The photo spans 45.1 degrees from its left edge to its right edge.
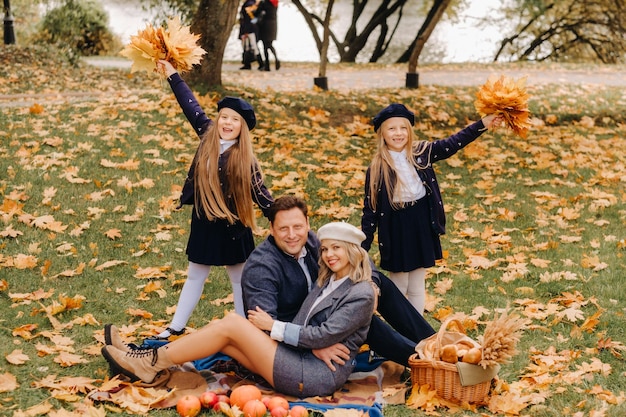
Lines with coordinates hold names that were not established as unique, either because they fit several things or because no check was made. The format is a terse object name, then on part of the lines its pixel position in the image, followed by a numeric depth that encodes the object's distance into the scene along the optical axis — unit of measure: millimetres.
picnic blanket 4004
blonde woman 4121
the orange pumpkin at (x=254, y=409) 3793
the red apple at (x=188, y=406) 3881
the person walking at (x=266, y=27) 16312
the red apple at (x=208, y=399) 3965
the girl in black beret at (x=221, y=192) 4648
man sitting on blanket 4340
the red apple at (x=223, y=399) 4011
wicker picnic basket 4062
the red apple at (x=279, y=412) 3824
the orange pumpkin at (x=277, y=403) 3883
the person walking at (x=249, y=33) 16281
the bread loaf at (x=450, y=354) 4102
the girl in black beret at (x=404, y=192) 4754
